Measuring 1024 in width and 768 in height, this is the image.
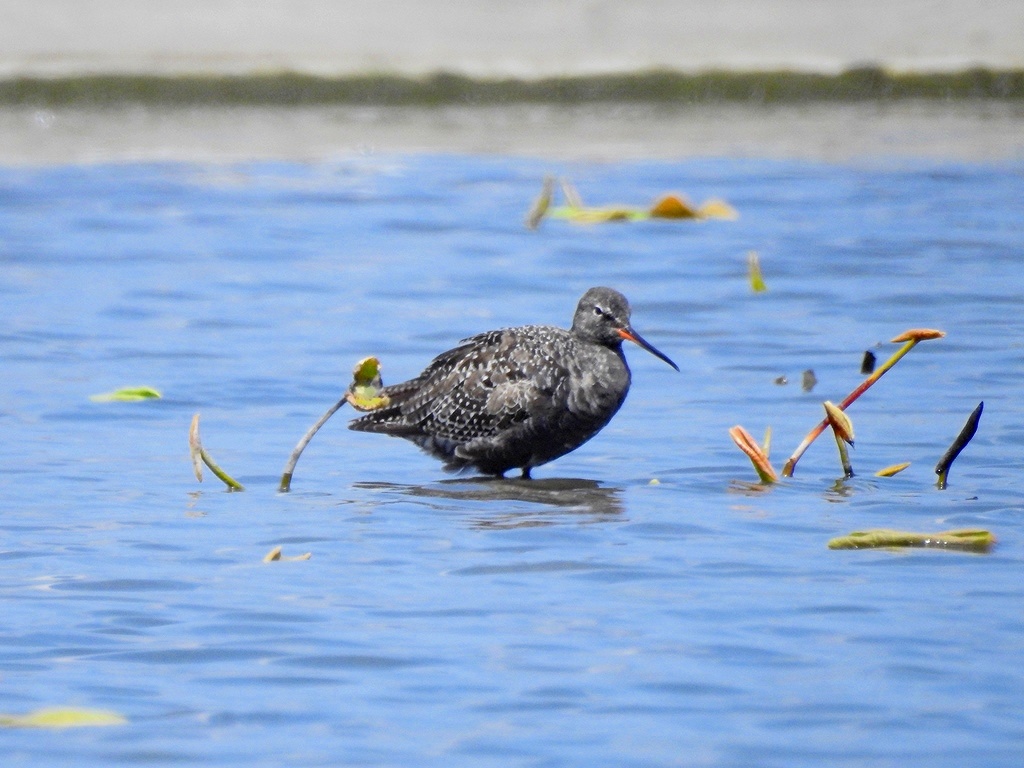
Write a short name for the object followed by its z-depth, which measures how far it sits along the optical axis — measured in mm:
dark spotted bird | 16937
